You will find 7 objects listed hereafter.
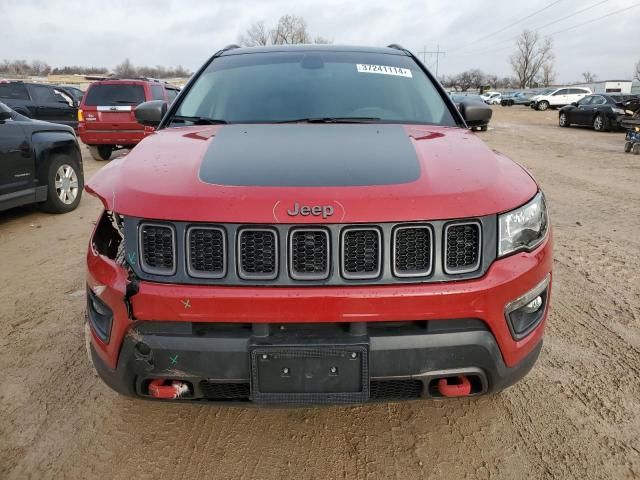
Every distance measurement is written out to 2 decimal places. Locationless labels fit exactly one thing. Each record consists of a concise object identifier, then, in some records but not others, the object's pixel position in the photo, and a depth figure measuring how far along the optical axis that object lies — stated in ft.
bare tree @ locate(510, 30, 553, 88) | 324.39
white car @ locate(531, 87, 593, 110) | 136.77
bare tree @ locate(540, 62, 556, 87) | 325.83
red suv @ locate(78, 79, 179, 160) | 38.14
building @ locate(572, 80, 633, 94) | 166.84
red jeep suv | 5.78
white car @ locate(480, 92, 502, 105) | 198.98
